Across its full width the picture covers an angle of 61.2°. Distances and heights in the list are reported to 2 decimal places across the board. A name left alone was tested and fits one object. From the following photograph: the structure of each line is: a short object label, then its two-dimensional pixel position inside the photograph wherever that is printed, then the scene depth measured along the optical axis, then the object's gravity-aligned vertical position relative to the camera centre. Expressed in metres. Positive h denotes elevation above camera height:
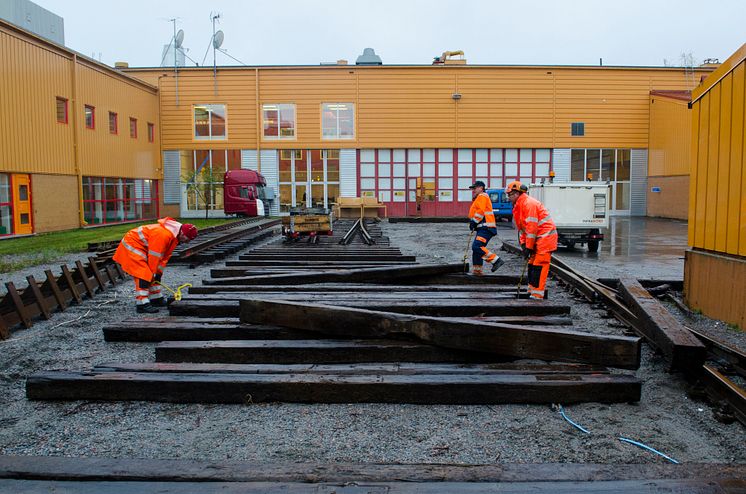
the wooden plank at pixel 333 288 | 7.65 -1.07
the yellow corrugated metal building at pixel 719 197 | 7.27 +0.06
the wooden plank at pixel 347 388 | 4.81 -1.44
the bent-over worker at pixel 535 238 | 8.07 -0.48
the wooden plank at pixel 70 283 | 8.86 -1.16
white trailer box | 17.44 -0.21
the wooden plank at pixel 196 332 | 5.85 -1.27
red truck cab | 33.81 +0.37
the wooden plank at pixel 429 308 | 6.50 -1.13
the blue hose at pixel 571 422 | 4.38 -1.57
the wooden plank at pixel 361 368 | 5.07 -1.37
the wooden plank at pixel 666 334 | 5.38 -1.22
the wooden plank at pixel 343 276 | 8.16 -0.98
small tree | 36.03 +1.02
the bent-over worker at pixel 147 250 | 7.99 -0.64
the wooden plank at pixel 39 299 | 7.81 -1.23
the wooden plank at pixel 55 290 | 8.35 -1.19
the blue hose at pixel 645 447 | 3.96 -1.61
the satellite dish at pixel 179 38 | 38.28 +9.87
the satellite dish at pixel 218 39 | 37.66 +9.64
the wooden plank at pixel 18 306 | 7.37 -1.24
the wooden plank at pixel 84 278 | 9.41 -1.15
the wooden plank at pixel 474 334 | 5.02 -1.11
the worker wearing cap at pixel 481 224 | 10.45 -0.39
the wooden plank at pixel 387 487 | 3.43 -1.57
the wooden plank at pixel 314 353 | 5.40 -1.31
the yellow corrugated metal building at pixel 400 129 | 37.69 +4.38
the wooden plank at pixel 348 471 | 3.57 -1.56
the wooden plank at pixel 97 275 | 9.85 -1.17
